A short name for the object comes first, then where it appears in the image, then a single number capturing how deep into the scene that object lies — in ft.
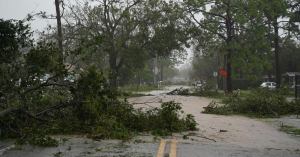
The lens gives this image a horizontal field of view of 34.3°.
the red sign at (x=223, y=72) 161.28
